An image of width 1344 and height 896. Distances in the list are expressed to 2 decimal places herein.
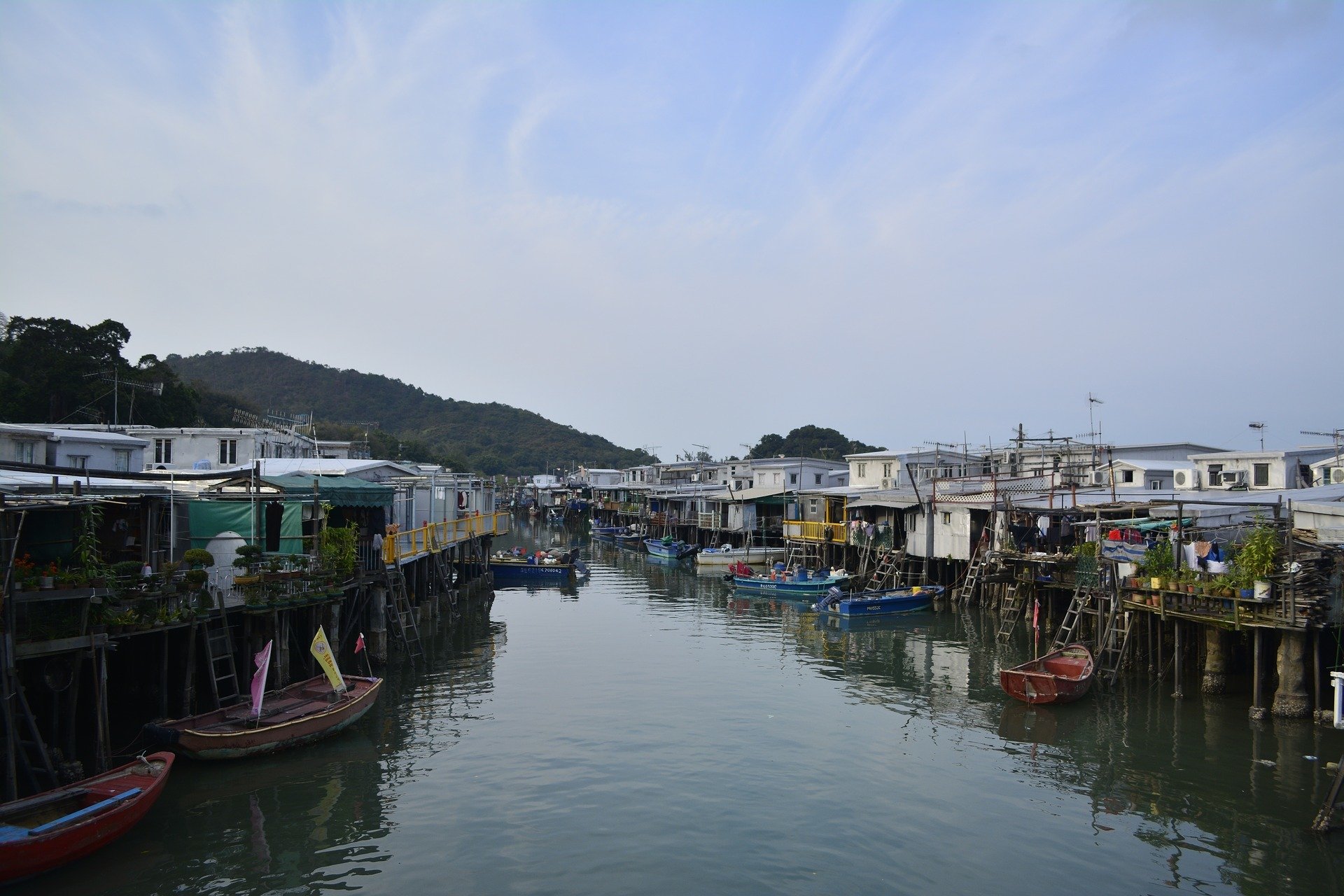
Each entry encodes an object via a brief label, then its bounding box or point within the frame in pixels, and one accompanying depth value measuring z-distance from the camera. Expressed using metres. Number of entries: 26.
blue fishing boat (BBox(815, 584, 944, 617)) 38.12
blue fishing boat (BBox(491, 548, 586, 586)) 49.03
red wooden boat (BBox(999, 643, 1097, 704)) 22.41
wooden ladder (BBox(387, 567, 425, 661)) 28.50
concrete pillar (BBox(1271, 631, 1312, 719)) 20.00
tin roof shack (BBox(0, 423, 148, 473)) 26.25
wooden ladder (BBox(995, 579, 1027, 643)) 34.12
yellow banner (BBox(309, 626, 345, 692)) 19.70
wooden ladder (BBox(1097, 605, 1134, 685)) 24.08
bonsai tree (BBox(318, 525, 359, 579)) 23.19
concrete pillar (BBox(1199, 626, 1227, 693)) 22.80
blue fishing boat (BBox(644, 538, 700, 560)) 61.34
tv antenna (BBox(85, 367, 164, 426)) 46.22
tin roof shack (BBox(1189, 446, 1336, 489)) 35.81
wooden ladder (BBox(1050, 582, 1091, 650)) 25.91
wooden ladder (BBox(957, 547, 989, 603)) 38.41
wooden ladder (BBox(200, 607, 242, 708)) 18.69
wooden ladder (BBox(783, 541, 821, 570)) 52.81
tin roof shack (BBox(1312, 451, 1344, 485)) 34.50
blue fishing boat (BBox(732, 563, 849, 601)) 44.44
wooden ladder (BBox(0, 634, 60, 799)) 13.38
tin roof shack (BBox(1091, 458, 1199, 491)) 40.56
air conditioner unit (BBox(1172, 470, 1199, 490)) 38.28
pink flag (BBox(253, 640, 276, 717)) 17.73
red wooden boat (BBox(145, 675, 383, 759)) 16.62
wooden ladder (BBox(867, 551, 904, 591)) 44.50
